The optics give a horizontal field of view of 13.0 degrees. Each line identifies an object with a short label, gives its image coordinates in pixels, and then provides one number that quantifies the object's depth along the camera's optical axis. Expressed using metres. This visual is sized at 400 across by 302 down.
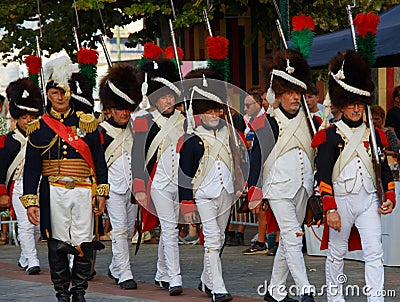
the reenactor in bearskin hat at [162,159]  16.31
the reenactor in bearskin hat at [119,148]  17.23
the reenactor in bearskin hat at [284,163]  14.14
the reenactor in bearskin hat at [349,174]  13.30
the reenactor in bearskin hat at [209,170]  15.11
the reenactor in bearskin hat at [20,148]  19.26
